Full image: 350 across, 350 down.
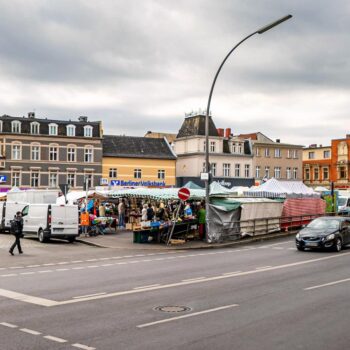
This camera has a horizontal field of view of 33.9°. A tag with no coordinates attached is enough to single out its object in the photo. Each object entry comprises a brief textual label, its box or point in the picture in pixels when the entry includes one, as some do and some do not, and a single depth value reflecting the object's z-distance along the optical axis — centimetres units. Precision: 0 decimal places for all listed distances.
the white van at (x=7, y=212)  3386
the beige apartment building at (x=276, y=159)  8944
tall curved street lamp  2281
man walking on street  2280
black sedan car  2386
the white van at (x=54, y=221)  2838
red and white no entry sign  2702
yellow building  7719
